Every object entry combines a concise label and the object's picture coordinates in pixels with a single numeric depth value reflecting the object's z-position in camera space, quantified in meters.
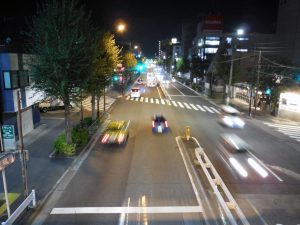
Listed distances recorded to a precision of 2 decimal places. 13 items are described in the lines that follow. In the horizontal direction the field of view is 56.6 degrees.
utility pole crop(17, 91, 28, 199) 11.67
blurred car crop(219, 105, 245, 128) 28.31
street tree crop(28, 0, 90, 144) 17.31
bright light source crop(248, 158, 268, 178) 16.75
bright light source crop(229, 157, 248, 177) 16.80
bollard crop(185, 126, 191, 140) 23.09
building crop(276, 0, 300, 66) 71.94
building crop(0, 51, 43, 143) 19.77
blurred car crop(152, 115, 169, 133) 25.97
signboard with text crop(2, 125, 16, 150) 13.10
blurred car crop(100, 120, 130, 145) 21.65
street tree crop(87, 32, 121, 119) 21.38
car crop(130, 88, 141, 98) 51.55
